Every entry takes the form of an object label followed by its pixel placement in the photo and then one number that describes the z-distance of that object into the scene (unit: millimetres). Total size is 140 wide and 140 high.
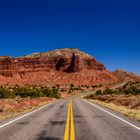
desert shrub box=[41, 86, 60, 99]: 82750
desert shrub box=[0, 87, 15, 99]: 52500
